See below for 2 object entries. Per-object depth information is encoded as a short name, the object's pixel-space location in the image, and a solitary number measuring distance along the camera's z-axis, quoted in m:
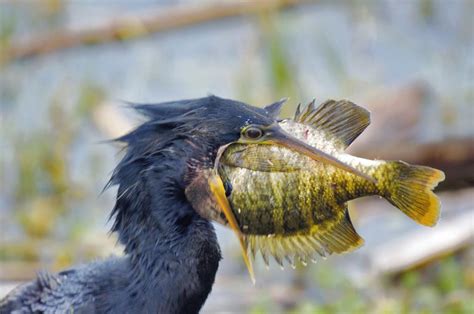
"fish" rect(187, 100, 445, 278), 6.12
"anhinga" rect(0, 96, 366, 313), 6.20
